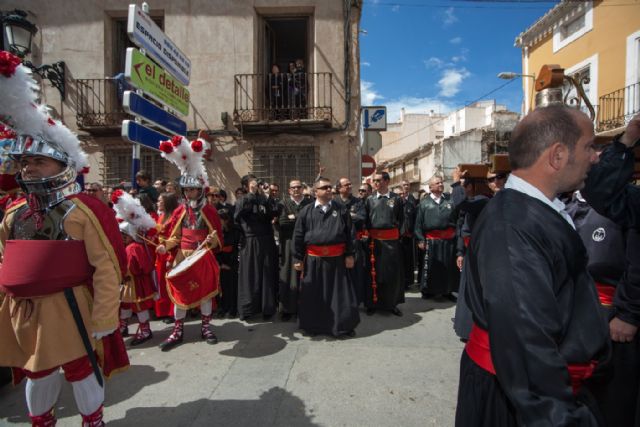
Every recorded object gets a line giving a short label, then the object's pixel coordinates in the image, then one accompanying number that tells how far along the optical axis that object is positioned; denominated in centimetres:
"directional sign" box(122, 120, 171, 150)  409
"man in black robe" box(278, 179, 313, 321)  518
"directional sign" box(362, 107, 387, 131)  926
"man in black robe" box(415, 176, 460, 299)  610
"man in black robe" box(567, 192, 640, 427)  200
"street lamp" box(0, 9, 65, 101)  498
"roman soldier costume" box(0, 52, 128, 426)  209
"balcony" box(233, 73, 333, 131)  898
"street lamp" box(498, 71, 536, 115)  1501
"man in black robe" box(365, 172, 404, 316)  541
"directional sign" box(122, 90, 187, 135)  400
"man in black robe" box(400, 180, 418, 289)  706
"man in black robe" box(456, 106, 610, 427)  109
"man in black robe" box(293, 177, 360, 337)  450
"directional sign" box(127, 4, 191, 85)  411
